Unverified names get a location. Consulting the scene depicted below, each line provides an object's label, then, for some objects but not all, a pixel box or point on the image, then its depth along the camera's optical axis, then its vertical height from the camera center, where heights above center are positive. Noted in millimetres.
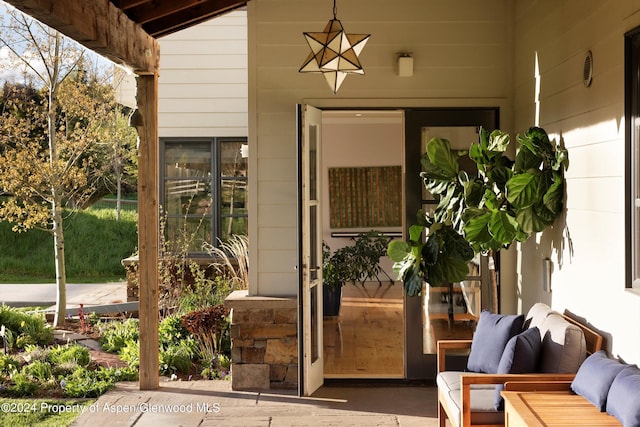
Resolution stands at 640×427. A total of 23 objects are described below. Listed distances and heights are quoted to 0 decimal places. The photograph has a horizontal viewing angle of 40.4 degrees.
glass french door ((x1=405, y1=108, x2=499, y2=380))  6902 -604
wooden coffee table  3673 -899
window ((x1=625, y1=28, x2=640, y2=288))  4184 +248
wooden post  6820 -233
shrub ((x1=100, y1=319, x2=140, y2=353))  8586 -1240
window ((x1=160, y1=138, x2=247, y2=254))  10648 +268
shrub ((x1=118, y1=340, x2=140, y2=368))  7738 -1311
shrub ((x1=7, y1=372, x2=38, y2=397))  6914 -1389
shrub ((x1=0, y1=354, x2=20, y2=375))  7495 -1310
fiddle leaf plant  5289 +33
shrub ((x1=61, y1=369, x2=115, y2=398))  6754 -1366
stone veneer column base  6773 -1027
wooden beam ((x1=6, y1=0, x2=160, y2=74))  4262 +1097
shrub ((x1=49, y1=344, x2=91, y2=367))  7668 -1267
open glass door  6379 -316
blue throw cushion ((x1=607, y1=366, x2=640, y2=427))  3456 -783
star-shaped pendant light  5914 +1108
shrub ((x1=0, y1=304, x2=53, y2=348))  8586 -1157
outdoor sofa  4480 -824
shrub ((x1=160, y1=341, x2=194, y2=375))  7570 -1302
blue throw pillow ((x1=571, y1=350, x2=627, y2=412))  3869 -780
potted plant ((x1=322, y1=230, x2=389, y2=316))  10062 -665
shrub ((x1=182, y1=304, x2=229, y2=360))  7746 -1033
